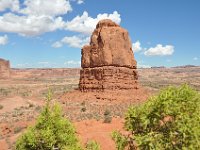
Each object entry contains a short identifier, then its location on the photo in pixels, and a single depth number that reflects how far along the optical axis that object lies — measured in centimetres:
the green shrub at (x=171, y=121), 1416
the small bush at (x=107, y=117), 3838
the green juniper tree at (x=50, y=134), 1838
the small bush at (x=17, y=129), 3816
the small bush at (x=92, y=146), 2188
